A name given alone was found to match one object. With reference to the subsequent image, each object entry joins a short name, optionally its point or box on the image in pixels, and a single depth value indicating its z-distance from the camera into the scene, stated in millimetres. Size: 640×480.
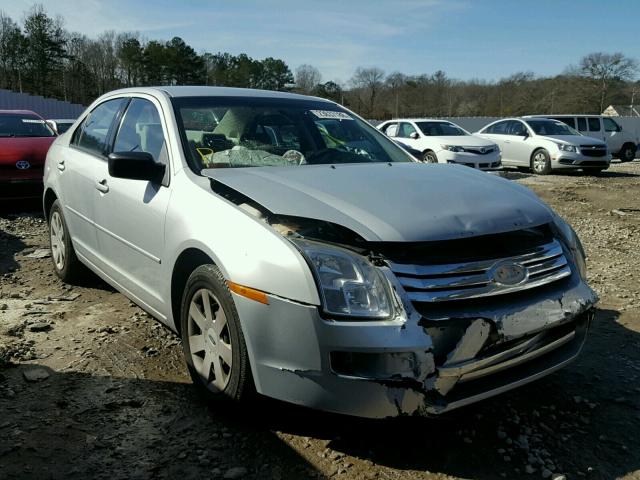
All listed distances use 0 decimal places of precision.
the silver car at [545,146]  14727
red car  7945
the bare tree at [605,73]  65375
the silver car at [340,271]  2168
